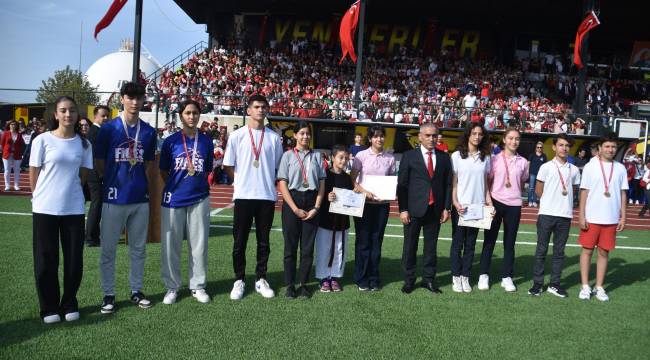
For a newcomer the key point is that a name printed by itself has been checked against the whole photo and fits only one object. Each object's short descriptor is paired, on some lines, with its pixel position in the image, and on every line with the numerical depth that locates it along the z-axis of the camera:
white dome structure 62.41
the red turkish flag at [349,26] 20.02
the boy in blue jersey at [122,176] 4.95
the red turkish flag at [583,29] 21.14
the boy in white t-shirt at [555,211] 6.24
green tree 54.47
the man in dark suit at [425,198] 5.98
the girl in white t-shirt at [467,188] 6.18
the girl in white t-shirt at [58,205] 4.54
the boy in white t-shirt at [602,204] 6.12
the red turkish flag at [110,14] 16.42
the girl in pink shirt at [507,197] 6.34
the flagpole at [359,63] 20.86
